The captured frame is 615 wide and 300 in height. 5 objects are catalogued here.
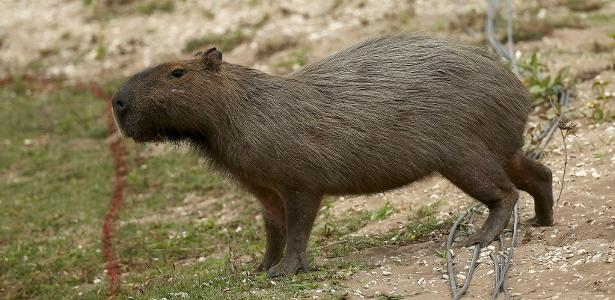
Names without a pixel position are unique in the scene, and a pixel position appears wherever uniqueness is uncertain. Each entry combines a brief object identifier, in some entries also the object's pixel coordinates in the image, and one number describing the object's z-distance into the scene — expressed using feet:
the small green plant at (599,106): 48.75
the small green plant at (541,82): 53.01
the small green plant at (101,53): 84.48
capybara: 35.37
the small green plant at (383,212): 44.60
